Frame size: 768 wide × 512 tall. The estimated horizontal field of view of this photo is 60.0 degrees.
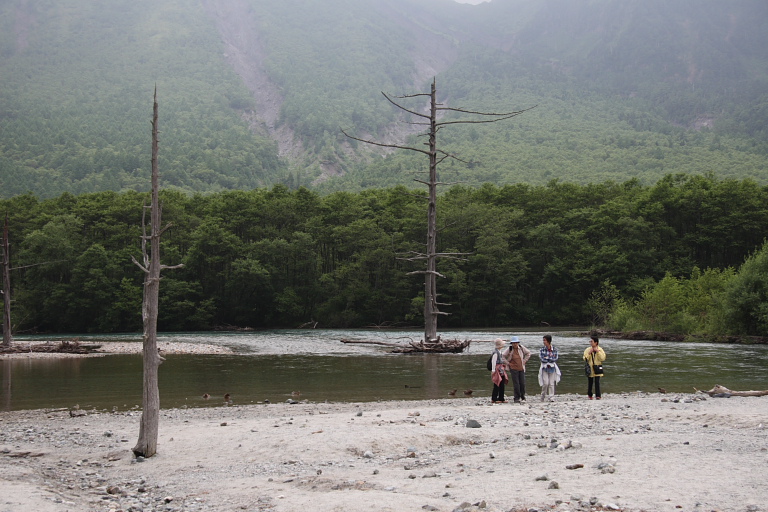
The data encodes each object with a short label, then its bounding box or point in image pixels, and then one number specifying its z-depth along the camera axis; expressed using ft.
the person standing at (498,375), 57.36
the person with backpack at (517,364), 58.18
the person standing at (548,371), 59.47
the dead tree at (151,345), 36.58
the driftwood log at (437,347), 114.42
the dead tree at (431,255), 116.16
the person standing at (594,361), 59.06
